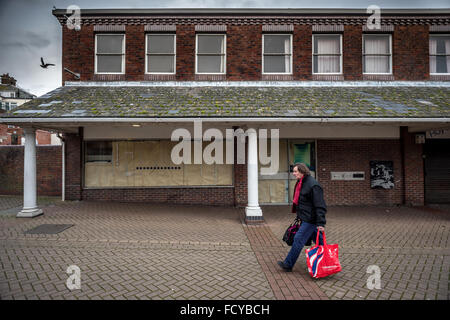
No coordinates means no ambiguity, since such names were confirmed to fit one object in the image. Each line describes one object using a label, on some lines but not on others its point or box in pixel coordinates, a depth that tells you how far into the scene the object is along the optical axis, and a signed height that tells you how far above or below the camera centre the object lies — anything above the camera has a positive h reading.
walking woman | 3.46 -0.69
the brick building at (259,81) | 8.86 +3.27
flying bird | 8.12 +3.60
